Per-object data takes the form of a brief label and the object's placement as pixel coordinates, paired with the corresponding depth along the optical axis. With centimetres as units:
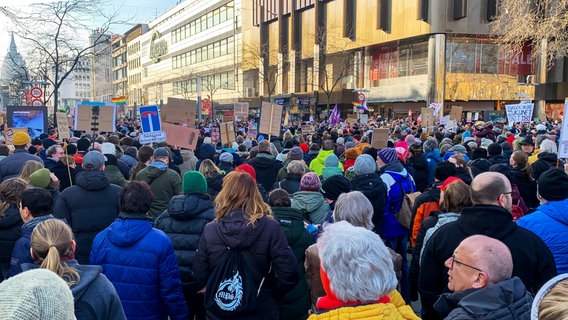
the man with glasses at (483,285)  226
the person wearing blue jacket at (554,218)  381
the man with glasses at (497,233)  335
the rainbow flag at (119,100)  3856
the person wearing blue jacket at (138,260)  357
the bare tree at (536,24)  1881
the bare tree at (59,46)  1994
